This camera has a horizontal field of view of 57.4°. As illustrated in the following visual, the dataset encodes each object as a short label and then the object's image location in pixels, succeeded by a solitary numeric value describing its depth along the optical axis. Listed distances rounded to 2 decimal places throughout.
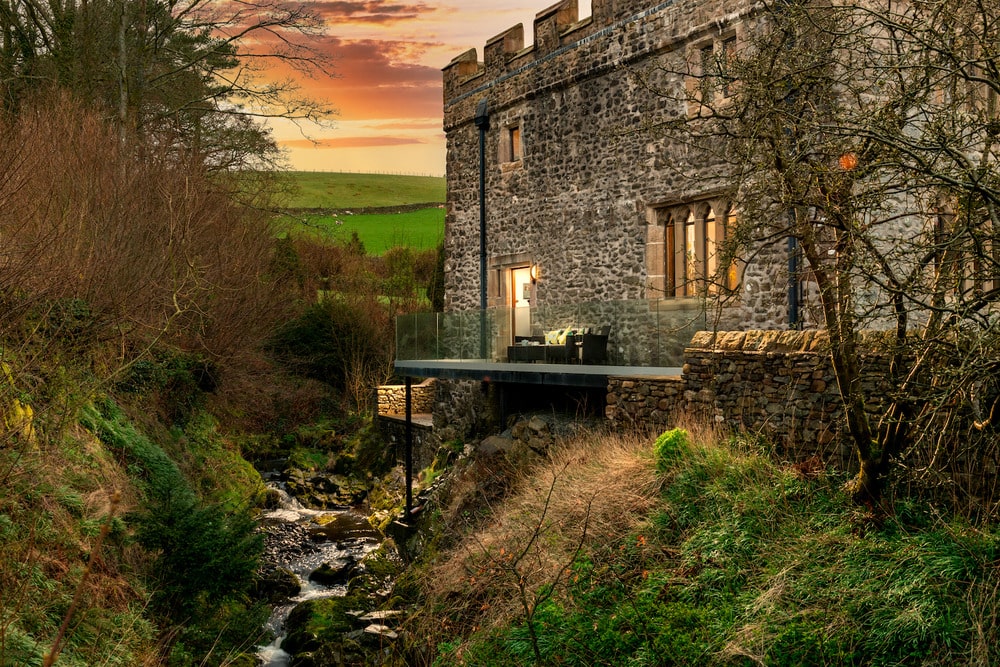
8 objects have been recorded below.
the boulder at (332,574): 14.95
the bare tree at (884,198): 6.10
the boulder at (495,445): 13.19
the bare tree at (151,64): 17.84
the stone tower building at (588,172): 14.61
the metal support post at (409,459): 16.58
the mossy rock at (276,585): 13.88
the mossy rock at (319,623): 11.62
